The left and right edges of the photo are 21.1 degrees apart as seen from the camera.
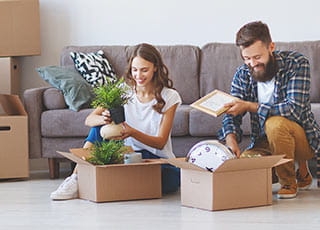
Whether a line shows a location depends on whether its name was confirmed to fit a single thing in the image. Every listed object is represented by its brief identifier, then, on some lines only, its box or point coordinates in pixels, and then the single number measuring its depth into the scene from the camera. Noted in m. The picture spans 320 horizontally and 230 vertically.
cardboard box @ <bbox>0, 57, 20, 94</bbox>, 5.82
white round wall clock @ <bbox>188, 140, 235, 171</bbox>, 3.62
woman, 4.23
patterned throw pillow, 5.61
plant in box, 3.93
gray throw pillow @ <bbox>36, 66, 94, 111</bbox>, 5.24
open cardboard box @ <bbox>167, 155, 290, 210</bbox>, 3.62
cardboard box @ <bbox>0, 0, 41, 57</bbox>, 5.82
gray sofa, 5.09
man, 4.00
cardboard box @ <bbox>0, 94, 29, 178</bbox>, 5.09
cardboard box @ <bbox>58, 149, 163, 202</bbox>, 3.96
